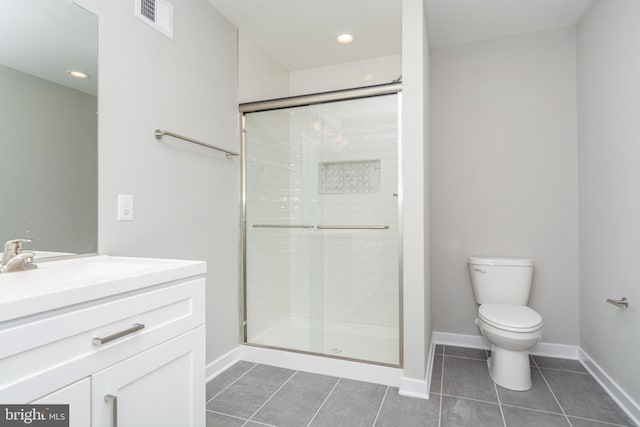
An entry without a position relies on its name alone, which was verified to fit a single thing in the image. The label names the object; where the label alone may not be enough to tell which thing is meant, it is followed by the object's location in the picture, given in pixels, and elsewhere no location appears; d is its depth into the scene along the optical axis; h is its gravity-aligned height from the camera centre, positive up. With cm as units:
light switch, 161 +4
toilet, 201 -63
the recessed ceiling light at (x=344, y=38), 260 +138
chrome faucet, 115 -15
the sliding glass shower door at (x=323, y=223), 238 -6
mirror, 126 +36
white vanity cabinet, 73 -36
